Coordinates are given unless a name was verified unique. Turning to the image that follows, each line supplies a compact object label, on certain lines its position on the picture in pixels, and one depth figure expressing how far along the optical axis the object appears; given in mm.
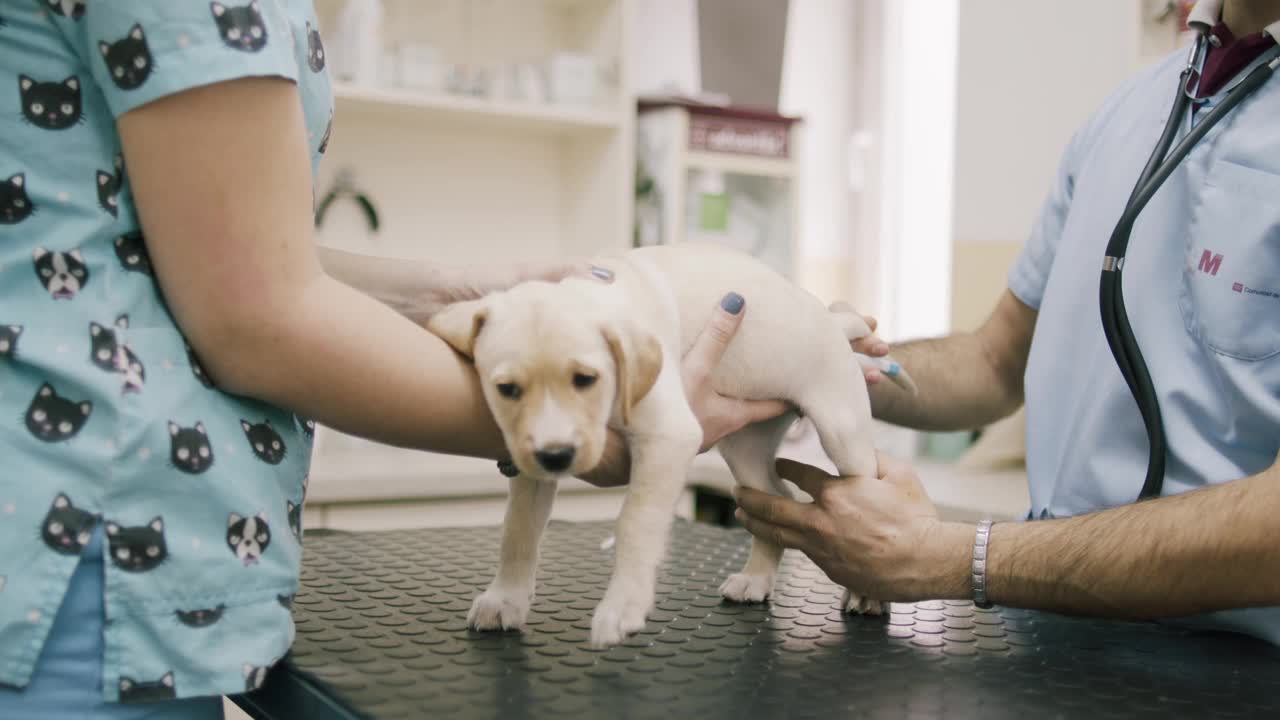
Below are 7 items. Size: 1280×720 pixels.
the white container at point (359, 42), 2252
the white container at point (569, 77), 2492
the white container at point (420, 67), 2336
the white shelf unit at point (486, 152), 2432
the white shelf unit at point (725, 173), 2559
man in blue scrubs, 890
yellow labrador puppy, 751
